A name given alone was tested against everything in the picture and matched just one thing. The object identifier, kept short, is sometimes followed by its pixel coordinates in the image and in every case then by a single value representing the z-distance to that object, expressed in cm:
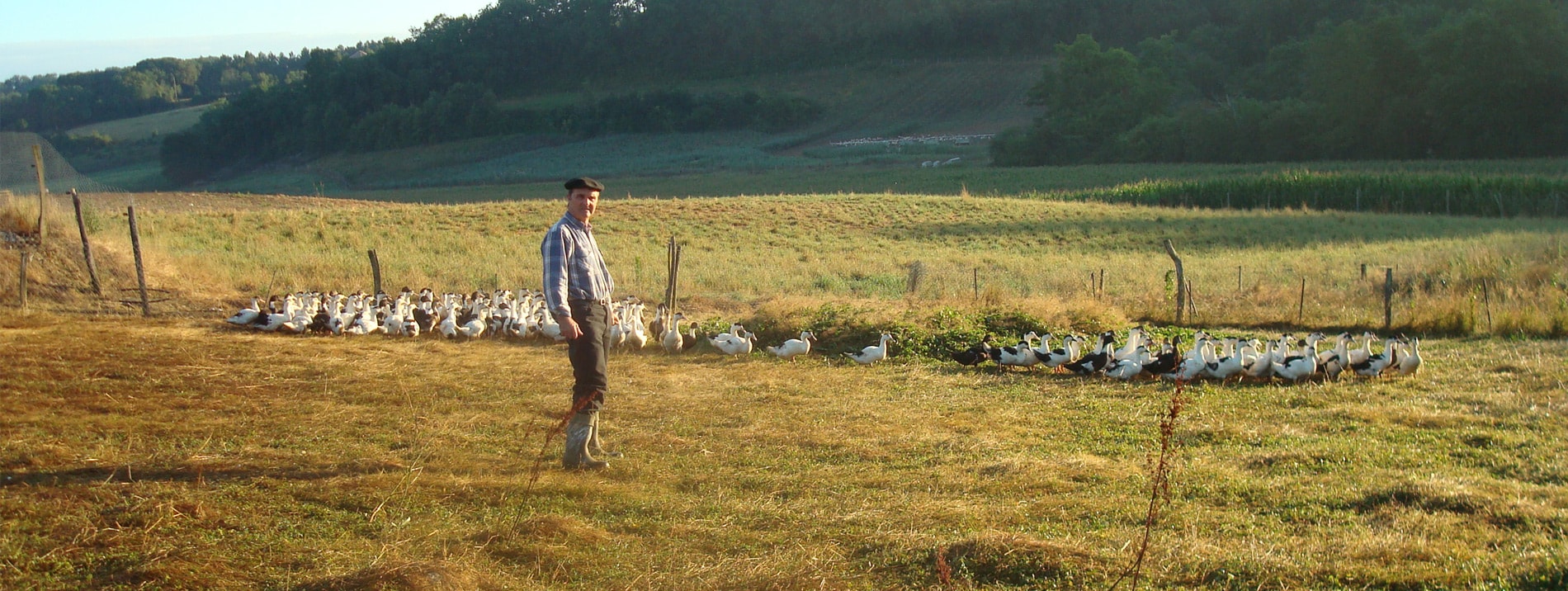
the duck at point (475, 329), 1532
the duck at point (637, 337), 1478
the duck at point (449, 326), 1545
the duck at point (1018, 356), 1290
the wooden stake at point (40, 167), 1872
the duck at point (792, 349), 1407
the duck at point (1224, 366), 1196
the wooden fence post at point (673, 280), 1770
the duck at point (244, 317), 1566
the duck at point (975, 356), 1334
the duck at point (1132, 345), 1260
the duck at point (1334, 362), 1206
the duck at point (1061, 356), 1284
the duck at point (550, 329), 1466
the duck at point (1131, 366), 1214
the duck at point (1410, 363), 1205
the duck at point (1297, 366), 1177
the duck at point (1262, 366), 1196
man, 746
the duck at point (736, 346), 1430
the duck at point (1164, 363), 1185
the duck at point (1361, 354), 1227
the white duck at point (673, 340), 1454
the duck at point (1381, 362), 1206
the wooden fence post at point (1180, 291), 1816
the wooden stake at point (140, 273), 1670
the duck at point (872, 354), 1364
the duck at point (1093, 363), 1244
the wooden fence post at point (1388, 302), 1675
